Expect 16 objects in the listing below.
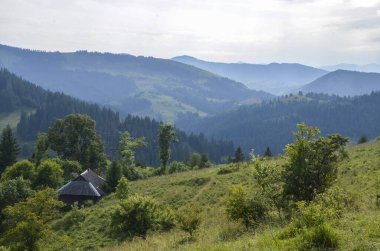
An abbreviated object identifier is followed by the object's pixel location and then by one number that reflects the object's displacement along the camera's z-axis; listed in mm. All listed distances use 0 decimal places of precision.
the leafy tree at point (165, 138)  76812
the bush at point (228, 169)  48969
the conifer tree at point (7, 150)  81188
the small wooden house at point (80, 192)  60594
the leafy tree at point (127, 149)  82219
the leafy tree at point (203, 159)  108562
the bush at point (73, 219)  43281
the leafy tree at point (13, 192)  51969
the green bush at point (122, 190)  43406
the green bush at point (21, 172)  63281
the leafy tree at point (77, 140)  84750
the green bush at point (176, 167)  88625
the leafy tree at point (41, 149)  83062
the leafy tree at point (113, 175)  62062
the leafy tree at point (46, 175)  62438
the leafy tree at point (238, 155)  102306
